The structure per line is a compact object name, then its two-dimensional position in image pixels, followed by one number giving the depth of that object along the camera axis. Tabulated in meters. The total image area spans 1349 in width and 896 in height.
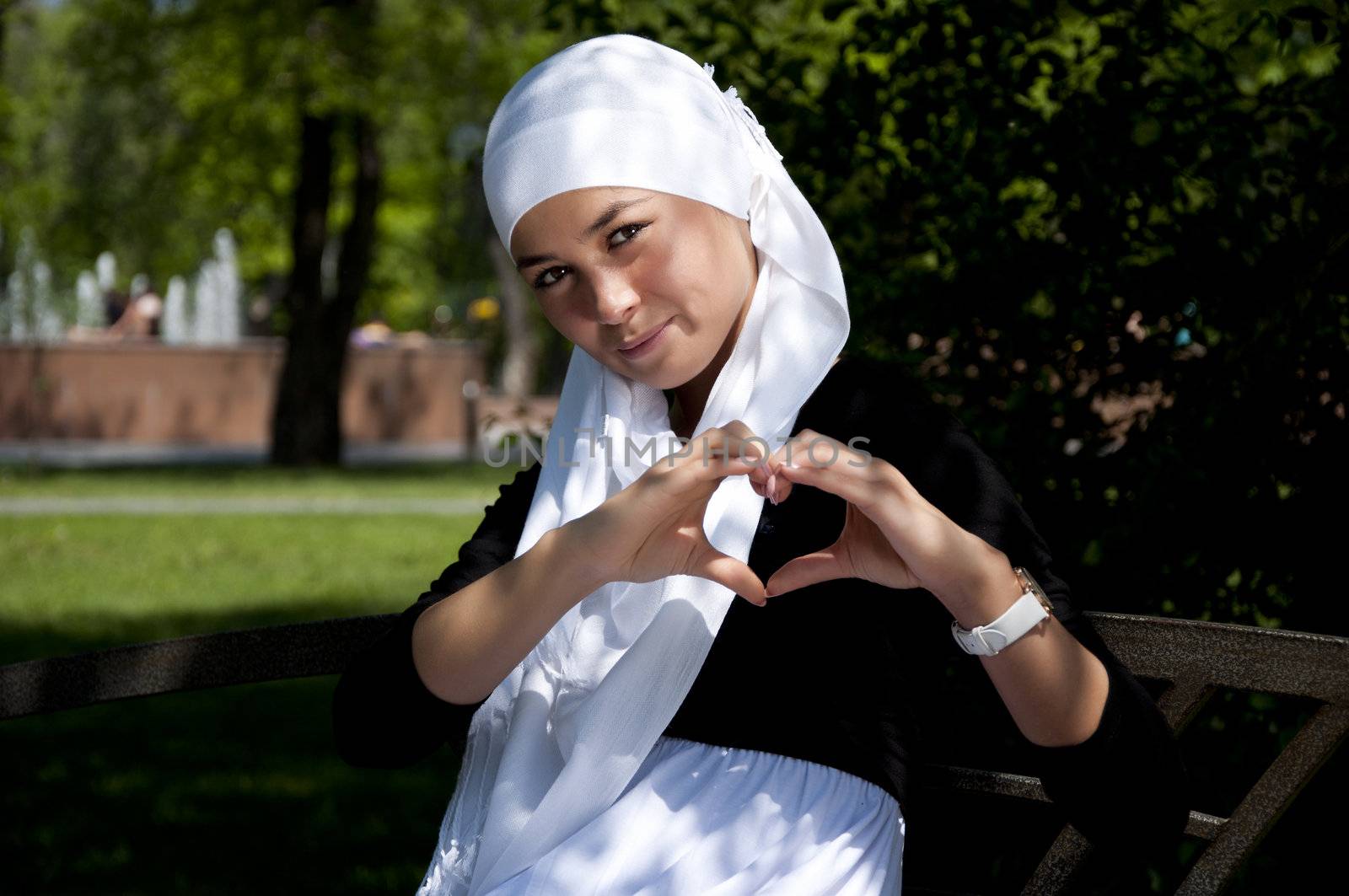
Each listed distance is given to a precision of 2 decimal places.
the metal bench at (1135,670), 1.93
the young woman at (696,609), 1.88
